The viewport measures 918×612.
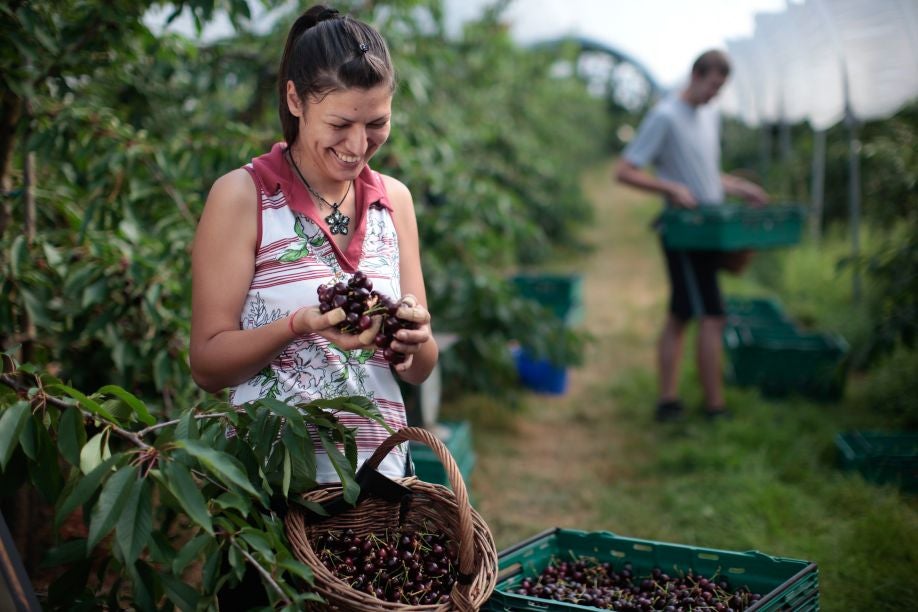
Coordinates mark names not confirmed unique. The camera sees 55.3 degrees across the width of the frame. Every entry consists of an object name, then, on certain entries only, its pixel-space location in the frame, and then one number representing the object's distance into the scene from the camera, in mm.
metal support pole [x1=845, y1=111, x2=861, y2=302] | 6036
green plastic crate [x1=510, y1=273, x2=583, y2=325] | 6457
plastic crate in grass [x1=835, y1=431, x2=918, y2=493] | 3670
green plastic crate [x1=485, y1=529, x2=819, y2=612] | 1960
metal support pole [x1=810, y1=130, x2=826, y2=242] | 7755
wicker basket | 1526
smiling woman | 1638
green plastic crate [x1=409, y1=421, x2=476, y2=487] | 3469
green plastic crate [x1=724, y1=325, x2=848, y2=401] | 5137
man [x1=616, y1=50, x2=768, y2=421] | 4816
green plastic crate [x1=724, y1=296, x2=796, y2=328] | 6577
